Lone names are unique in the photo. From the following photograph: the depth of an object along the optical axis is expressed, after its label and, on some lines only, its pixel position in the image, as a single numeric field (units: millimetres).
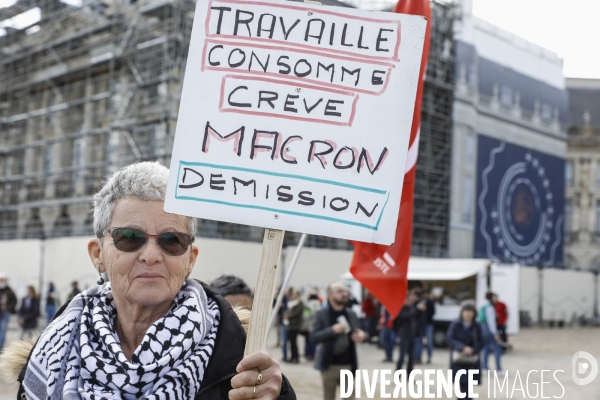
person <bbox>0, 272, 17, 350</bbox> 11930
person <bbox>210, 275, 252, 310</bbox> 3998
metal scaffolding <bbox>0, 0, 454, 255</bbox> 22438
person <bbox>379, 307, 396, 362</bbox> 13758
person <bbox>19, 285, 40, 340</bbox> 12408
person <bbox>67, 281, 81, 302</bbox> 13836
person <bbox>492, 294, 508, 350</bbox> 13718
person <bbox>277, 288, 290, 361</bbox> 13234
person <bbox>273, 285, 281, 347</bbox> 15675
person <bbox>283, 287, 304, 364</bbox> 12594
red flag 4944
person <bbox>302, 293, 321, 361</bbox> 12678
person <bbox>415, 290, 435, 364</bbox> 13070
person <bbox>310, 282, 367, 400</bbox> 6070
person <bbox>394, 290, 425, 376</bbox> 11125
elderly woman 1778
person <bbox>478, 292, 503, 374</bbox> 11203
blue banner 31359
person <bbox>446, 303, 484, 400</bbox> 6918
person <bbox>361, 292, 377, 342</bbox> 17094
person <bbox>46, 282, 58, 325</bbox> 15160
